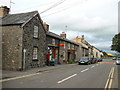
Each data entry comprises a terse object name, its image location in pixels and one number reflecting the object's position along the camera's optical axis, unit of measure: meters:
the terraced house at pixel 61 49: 26.70
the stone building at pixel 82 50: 51.87
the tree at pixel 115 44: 64.64
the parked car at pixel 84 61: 31.91
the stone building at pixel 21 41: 17.56
